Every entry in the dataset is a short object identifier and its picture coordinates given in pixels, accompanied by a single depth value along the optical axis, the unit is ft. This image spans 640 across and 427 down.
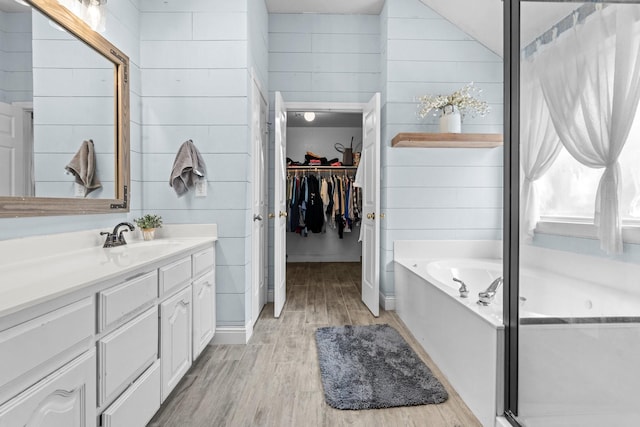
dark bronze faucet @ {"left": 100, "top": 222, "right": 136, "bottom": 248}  6.27
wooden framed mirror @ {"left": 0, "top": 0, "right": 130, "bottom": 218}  4.90
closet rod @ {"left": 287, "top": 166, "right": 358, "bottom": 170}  18.29
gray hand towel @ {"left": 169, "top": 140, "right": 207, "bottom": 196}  7.77
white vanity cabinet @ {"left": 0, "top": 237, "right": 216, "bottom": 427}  2.76
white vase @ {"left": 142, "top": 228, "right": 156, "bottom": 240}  7.39
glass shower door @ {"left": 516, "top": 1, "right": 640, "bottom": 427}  3.03
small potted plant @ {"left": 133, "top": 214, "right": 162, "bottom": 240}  7.36
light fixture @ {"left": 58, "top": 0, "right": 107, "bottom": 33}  5.82
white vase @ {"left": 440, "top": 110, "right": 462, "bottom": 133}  10.25
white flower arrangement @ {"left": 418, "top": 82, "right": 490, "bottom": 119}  10.27
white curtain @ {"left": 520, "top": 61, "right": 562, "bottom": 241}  4.22
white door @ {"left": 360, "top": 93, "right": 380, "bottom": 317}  10.18
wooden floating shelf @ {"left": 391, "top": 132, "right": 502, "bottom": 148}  10.09
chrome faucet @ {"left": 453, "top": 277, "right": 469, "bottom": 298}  6.40
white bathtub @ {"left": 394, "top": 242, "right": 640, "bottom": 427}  3.14
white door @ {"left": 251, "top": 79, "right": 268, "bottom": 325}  9.24
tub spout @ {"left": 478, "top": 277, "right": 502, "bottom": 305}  5.89
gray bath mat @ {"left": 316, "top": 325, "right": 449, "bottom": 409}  5.84
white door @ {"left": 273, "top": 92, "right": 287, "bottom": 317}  9.87
